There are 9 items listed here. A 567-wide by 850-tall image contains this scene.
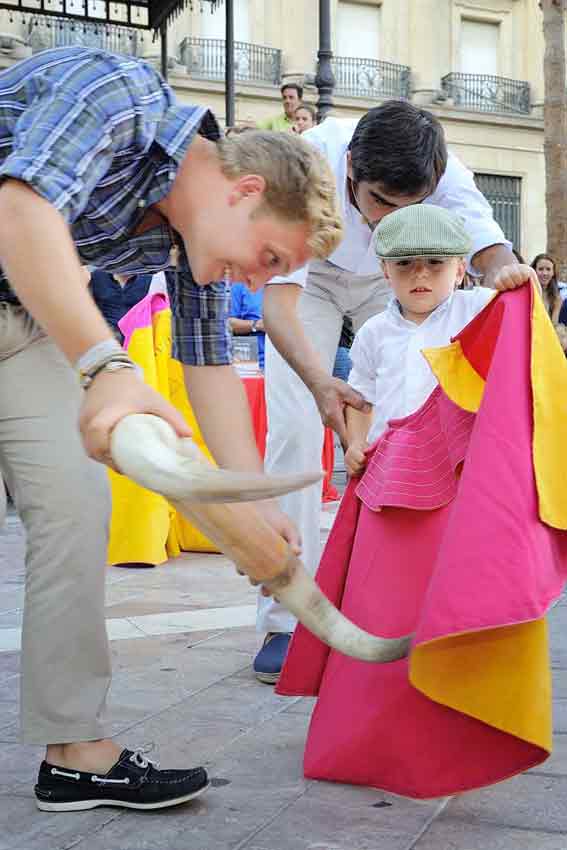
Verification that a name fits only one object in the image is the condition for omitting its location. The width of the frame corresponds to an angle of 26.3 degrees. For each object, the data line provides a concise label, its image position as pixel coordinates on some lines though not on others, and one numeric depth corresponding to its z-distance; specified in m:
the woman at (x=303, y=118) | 8.33
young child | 3.32
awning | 9.30
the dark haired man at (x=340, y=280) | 3.26
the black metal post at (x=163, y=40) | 10.29
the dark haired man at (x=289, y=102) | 9.18
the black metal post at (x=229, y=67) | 10.03
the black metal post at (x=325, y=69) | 11.03
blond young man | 1.86
